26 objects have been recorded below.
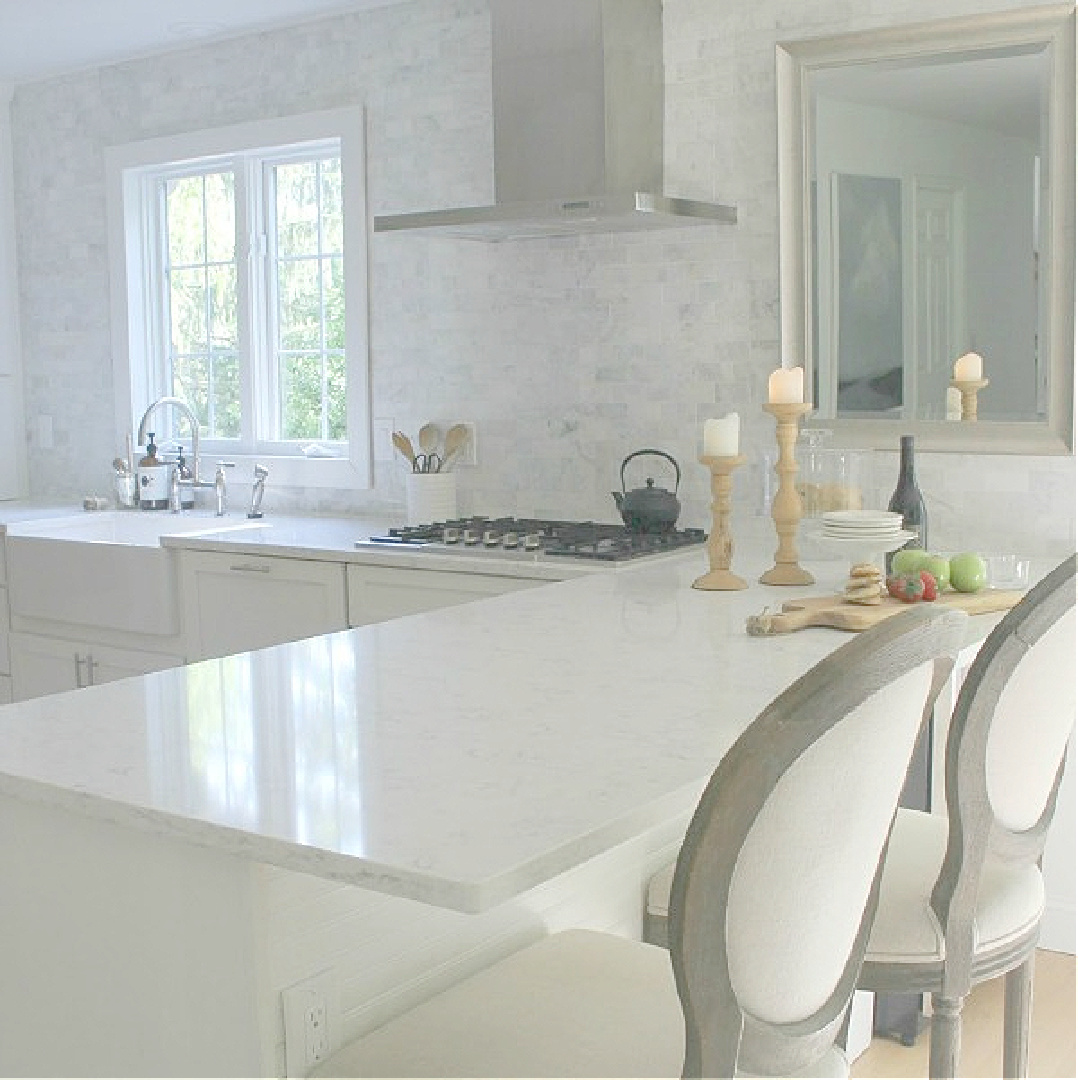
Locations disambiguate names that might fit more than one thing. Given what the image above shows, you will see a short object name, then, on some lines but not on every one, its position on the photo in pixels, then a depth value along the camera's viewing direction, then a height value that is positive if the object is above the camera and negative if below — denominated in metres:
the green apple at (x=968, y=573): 2.77 -0.28
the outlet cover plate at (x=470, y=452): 4.62 -0.07
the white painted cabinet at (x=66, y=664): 4.57 -0.71
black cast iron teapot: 3.93 -0.22
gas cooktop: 3.71 -0.29
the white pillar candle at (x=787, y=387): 3.05 +0.08
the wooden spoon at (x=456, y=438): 4.59 -0.02
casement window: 4.90 +0.51
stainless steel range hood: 3.93 +0.83
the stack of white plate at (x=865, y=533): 2.87 -0.21
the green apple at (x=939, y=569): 2.79 -0.27
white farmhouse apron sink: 4.45 -0.42
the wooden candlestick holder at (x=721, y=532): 2.99 -0.22
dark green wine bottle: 3.24 -0.17
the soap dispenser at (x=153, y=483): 5.27 -0.16
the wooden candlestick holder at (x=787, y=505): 3.07 -0.17
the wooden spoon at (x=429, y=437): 4.62 -0.02
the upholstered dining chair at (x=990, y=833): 1.83 -0.53
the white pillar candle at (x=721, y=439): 2.98 -0.03
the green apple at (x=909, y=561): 2.80 -0.26
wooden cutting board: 2.51 -0.33
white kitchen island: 1.42 -0.37
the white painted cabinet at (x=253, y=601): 4.07 -0.47
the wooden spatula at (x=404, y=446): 4.59 -0.04
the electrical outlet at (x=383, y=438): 4.82 -0.02
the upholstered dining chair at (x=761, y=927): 1.30 -0.47
